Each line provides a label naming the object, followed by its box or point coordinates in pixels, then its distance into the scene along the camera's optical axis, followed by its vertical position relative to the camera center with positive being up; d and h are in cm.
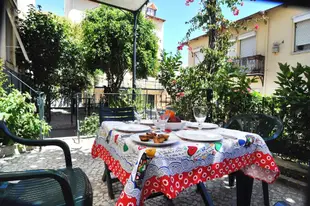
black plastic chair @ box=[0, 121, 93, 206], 94 -55
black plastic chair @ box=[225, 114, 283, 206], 184 -30
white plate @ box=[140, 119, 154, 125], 196 -26
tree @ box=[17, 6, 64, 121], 643 +151
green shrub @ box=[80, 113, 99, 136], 457 -71
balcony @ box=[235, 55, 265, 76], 985 +158
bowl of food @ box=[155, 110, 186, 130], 167 -22
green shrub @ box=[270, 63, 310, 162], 242 -15
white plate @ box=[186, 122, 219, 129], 178 -26
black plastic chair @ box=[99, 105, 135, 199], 251 -25
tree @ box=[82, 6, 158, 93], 828 +221
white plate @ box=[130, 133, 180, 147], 116 -27
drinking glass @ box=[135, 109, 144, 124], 208 -21
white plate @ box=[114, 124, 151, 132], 157 -26
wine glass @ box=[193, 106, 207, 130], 168 -14
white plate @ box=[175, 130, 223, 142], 131 -27
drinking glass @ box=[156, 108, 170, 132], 161 -19
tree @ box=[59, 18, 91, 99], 734 +116
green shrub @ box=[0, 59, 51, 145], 299 -35
